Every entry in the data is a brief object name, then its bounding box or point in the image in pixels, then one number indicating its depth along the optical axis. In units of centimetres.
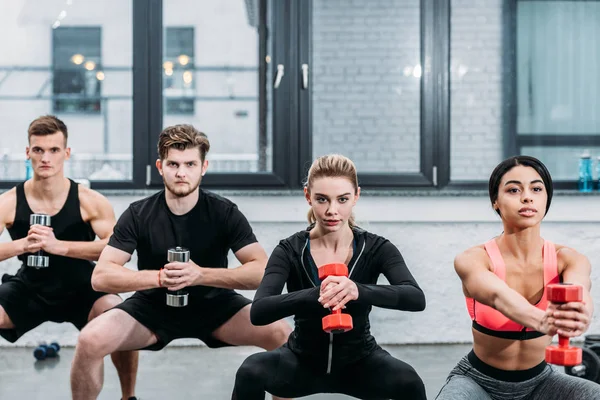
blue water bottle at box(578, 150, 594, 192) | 493
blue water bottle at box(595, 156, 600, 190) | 500
